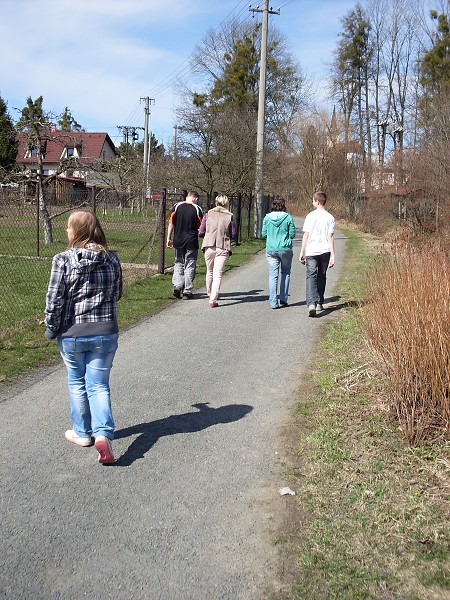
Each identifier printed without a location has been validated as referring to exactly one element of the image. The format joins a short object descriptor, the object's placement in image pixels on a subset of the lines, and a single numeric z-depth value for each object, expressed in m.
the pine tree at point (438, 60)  39.28
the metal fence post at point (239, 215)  23.30
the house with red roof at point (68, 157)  19.50
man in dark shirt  10.40
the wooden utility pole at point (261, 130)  24.22
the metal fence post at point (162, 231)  13.55
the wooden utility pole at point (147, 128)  47.32
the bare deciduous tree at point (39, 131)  18.48
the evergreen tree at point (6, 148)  47.34
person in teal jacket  9.77
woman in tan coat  10.06
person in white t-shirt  9.23
